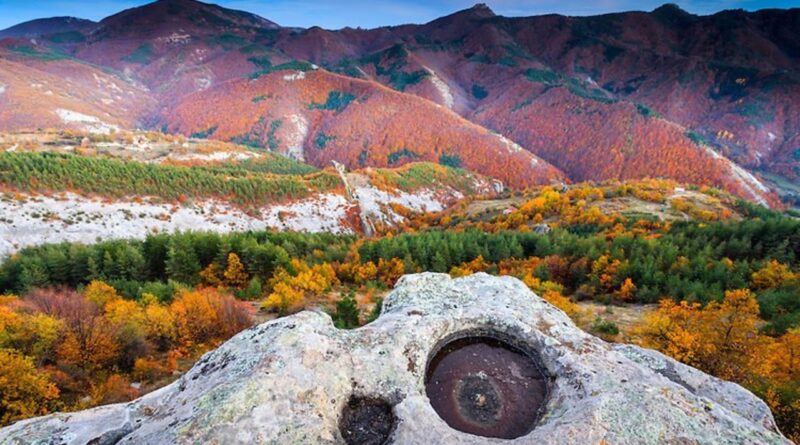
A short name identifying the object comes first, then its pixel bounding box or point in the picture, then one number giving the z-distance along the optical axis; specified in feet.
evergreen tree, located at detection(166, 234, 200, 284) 177.37
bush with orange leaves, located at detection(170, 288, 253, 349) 98.99
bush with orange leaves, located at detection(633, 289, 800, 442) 61.67
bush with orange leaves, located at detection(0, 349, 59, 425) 60.44
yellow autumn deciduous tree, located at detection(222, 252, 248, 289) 181.27
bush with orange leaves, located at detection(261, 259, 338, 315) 133.18
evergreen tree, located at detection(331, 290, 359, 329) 112.06
